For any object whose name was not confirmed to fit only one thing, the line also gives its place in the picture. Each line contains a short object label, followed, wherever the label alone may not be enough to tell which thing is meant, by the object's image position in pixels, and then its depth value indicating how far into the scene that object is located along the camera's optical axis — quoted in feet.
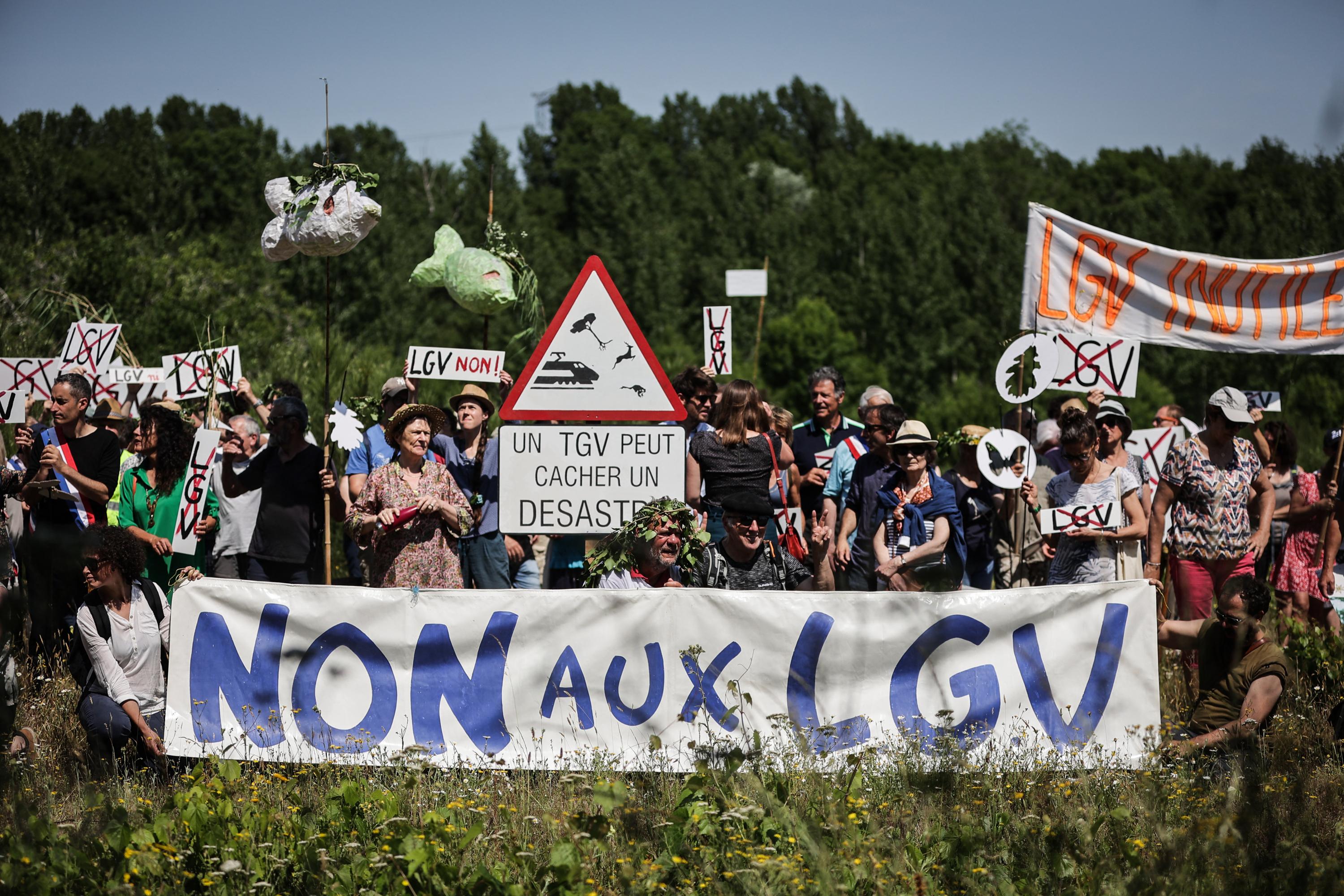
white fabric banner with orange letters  51.39
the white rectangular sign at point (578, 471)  36.50
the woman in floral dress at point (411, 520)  42.22
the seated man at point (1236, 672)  38.78
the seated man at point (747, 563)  41.34
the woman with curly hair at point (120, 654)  37.27
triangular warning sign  35.94
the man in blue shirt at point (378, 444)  53.67
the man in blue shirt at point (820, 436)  56.54
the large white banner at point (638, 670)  37.47
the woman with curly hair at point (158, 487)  47.14
